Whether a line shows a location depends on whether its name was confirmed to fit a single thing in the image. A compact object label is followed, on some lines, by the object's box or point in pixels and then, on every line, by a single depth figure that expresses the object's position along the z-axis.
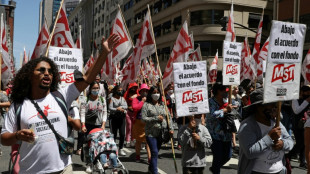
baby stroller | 6.23
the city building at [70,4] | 165.07
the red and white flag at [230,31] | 9.40
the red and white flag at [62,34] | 8.14
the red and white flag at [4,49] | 11.44
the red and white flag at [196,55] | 14.68
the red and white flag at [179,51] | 9.45
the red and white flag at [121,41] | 9.83
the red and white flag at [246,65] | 15.71
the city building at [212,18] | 36.66
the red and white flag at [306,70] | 10.05
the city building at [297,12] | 26.67
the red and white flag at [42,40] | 8.85
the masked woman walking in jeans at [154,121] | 6.74
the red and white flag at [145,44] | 9.73
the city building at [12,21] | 72.09
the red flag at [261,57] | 12.65
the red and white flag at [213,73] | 17.66
